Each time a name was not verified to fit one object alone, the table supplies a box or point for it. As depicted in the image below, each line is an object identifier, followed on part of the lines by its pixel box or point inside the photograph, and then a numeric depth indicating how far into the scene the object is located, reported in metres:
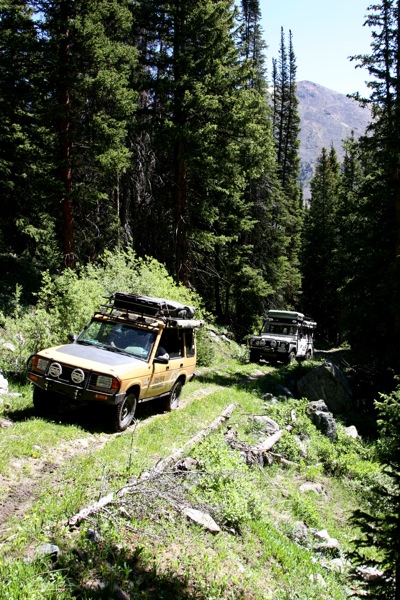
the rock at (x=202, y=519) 5.75
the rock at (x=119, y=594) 4.03
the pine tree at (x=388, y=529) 4.25
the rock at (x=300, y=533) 7.00
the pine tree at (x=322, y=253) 47.38
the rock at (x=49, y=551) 4.21
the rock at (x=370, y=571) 6.77
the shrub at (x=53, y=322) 11.34
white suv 21.88
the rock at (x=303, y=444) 11.04
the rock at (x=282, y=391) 16.07
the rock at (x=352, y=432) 13.80
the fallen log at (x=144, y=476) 4.88
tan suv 8.05
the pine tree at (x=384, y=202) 17.39
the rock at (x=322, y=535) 7.36
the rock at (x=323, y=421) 13.00
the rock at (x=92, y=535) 4.61
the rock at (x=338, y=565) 6.63
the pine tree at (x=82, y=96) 15.60
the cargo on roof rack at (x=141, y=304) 10.36
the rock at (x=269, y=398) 14.47
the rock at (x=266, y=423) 11.29
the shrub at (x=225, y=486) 6.32
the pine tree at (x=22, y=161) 15.66
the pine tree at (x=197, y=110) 19.58
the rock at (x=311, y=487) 9.25
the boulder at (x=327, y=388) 16.94
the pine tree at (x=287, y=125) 46.81
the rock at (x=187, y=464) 7.05
